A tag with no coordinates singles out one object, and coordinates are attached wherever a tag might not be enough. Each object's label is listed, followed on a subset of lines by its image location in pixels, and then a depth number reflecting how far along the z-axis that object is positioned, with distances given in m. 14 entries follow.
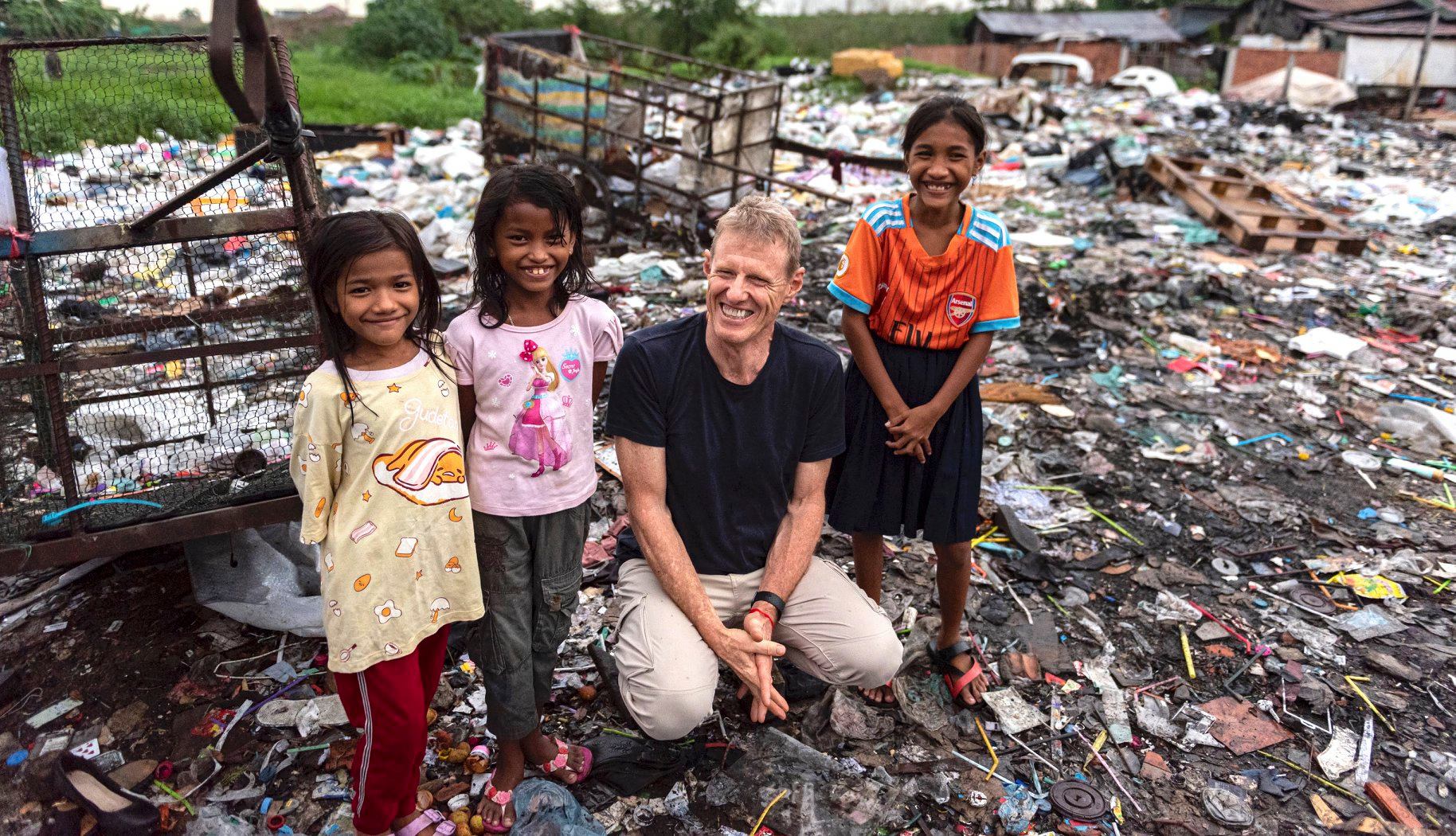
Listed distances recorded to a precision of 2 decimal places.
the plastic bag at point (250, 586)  2.75
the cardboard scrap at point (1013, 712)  2.68
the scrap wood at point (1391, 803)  2.38
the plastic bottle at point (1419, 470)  4.26
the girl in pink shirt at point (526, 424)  1.97
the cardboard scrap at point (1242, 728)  2.64
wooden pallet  7.84
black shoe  2.13
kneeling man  2.15
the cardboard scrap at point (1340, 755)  2.55
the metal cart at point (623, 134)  6.86
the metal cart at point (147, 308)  2.20
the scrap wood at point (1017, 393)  4.93
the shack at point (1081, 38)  25.98
